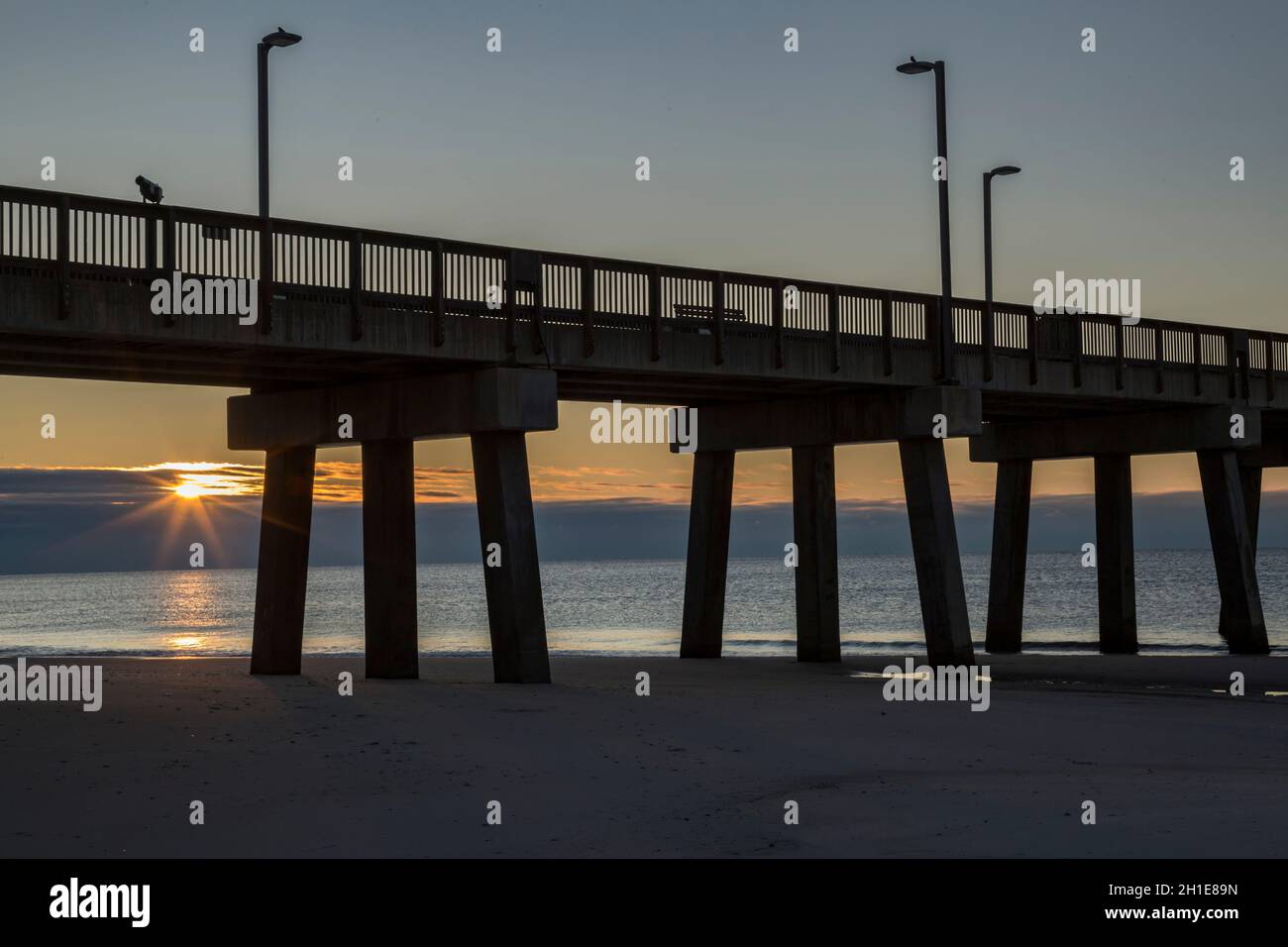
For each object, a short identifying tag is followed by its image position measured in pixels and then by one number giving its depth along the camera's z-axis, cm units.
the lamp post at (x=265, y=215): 2364
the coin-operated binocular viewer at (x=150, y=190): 2328
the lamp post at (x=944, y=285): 3319
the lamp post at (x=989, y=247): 3575
